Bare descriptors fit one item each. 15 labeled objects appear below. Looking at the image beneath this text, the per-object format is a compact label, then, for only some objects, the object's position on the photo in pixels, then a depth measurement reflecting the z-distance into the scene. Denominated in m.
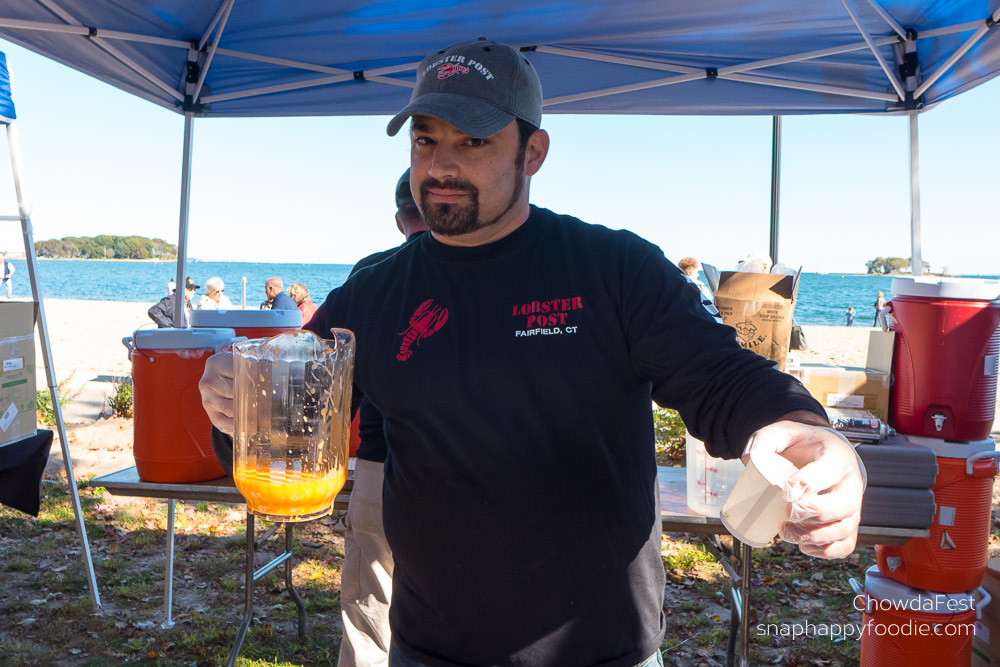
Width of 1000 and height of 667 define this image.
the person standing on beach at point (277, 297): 6.92
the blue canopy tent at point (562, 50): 3.21
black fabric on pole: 3.15
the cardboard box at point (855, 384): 2.95
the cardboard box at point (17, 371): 3.11
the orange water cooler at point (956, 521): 2.83
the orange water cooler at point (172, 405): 2.60
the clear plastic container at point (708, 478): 2.60
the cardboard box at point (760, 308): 2.66
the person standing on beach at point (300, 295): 9.14
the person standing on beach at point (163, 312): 9.56
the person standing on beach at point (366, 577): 2.64
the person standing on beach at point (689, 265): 7.86
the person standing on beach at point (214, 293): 9.42
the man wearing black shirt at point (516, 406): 1.32
